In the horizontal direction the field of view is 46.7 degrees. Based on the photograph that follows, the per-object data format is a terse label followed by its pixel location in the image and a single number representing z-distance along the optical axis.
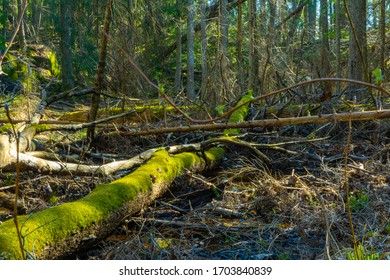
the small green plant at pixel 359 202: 4.67
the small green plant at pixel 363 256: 2.99
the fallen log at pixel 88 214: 3.35
